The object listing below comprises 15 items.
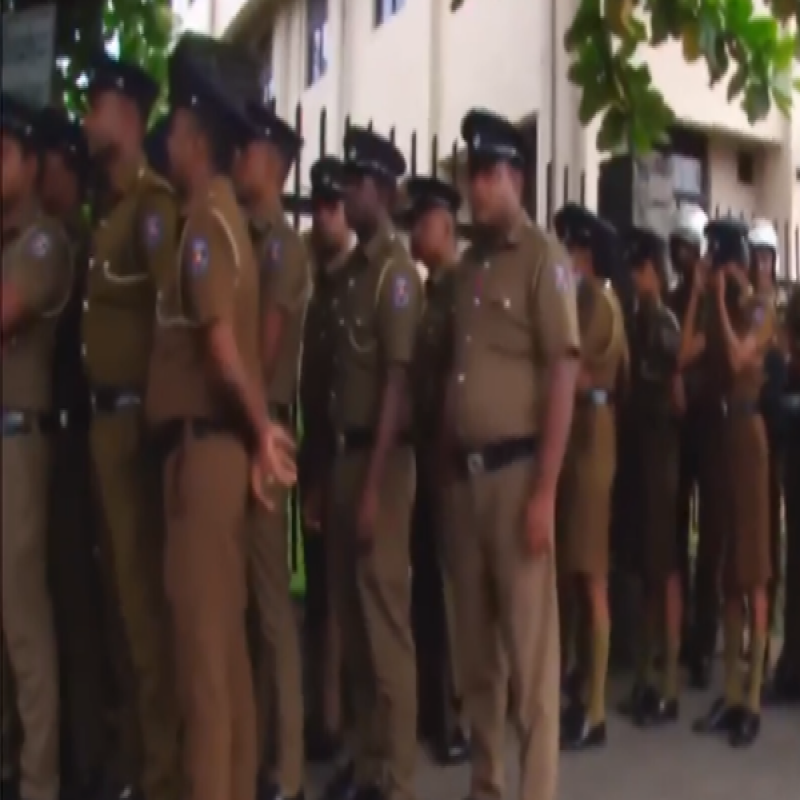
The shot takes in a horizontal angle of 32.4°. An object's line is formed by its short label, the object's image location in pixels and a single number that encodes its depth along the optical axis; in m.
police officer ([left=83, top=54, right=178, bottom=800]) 3.84
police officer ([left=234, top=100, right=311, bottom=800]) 4.19
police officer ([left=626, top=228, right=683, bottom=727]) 5.75
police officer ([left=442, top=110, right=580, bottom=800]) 4.03
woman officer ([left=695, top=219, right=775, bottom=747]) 5.48
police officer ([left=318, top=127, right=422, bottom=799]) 4.37
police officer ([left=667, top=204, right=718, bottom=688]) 5.98
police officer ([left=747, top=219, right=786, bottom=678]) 5.90
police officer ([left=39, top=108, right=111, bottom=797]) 3.90
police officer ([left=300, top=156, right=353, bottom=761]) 4.82
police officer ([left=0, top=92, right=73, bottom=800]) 3.17
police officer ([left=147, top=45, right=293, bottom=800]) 3.57
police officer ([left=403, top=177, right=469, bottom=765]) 4.73
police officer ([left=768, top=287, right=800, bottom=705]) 6.12
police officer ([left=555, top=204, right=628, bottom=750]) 5.22
